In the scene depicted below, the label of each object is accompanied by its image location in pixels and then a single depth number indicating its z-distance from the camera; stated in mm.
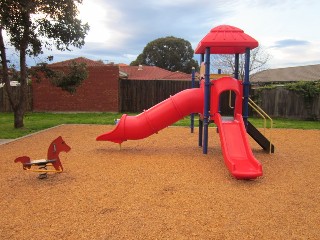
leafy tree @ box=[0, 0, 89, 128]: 12266
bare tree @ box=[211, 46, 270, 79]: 28578
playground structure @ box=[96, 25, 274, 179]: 7922
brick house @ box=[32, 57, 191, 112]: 19969
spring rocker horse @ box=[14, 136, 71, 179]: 6125
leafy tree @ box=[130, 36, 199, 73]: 53156
